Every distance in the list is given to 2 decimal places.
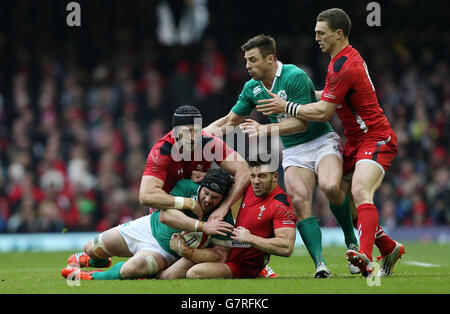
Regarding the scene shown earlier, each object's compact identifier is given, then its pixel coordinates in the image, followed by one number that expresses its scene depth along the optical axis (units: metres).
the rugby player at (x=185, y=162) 15.29
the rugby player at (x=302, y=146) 15.67
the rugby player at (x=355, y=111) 14.95
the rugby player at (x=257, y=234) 14.77
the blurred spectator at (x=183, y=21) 40.25
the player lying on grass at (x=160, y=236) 14.99
